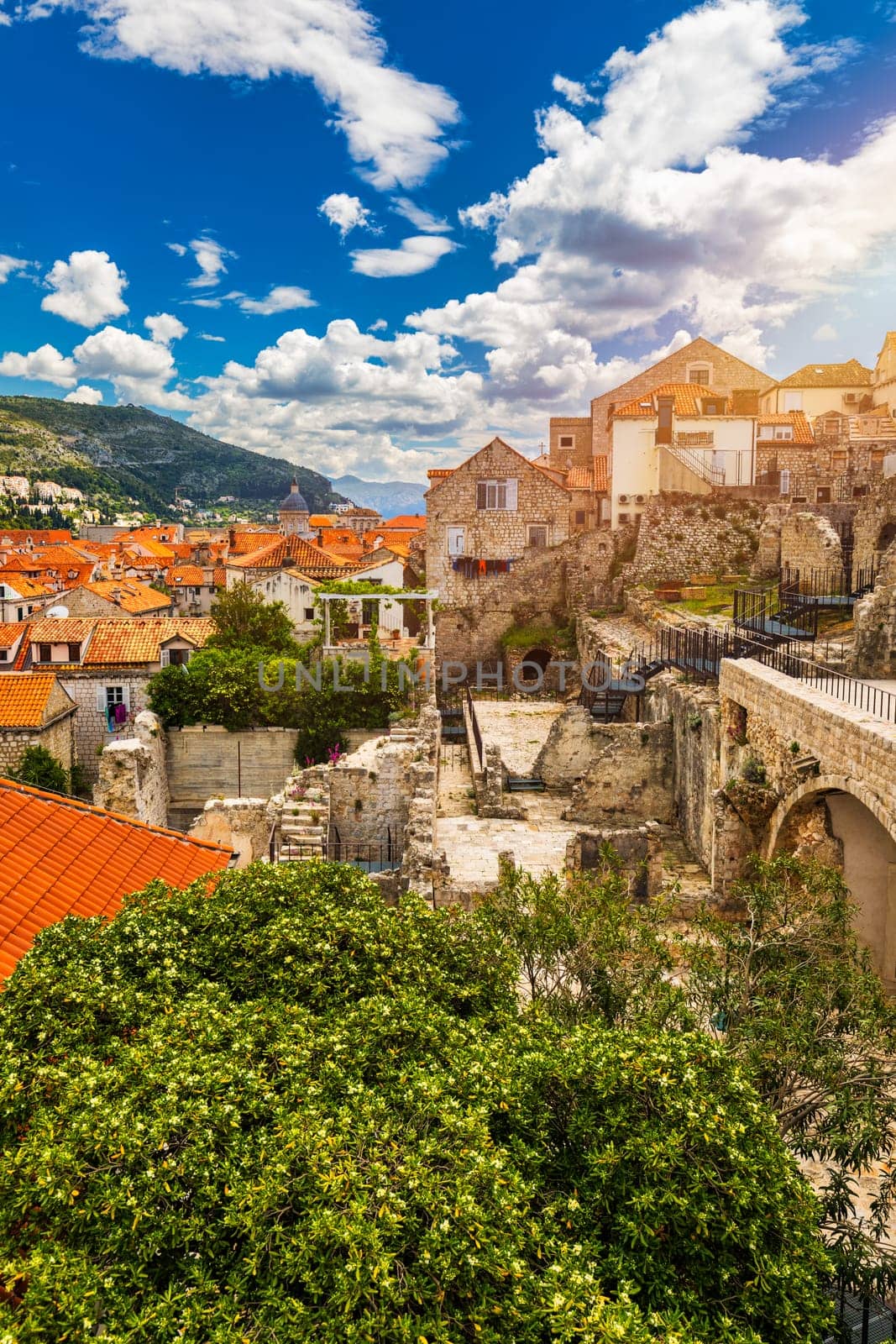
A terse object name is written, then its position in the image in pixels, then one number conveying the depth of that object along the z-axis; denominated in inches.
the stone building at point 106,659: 1179.9
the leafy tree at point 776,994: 220.1
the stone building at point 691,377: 1782.7
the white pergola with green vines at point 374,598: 1152.6
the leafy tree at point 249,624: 1096.2
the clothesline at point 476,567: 1413.6
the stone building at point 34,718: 1003.9
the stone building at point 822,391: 1759.4
